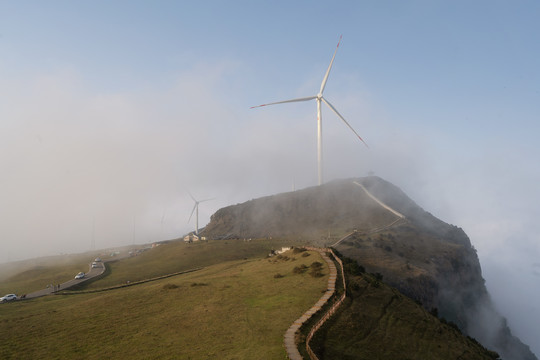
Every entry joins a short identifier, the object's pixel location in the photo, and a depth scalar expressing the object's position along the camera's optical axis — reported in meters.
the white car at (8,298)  62.30
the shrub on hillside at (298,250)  75.96
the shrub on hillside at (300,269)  57.85
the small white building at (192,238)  164.07
